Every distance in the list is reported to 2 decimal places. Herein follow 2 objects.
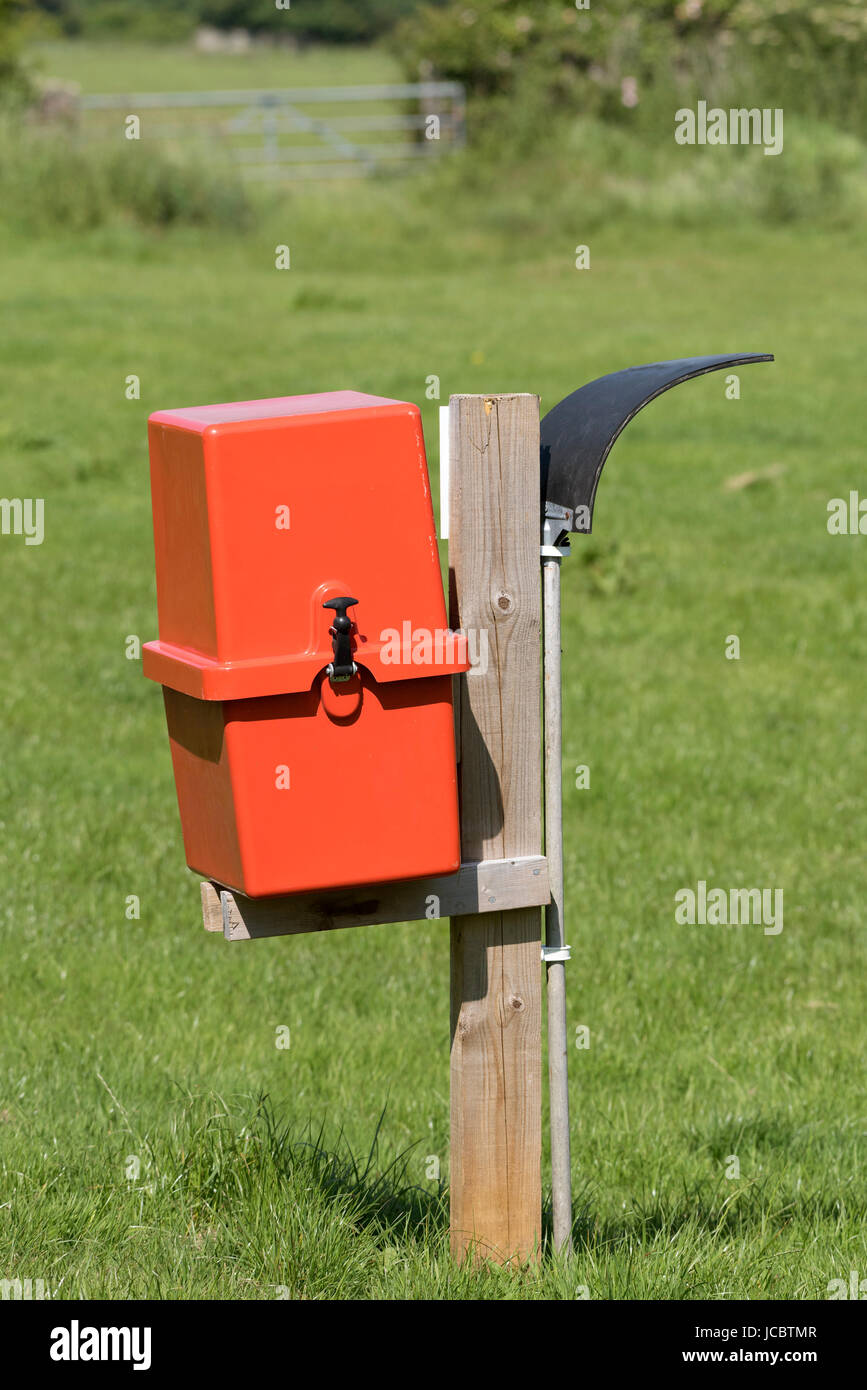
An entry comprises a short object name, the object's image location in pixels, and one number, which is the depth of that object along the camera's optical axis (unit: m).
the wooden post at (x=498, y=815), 6.65
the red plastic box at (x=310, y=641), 6.05
